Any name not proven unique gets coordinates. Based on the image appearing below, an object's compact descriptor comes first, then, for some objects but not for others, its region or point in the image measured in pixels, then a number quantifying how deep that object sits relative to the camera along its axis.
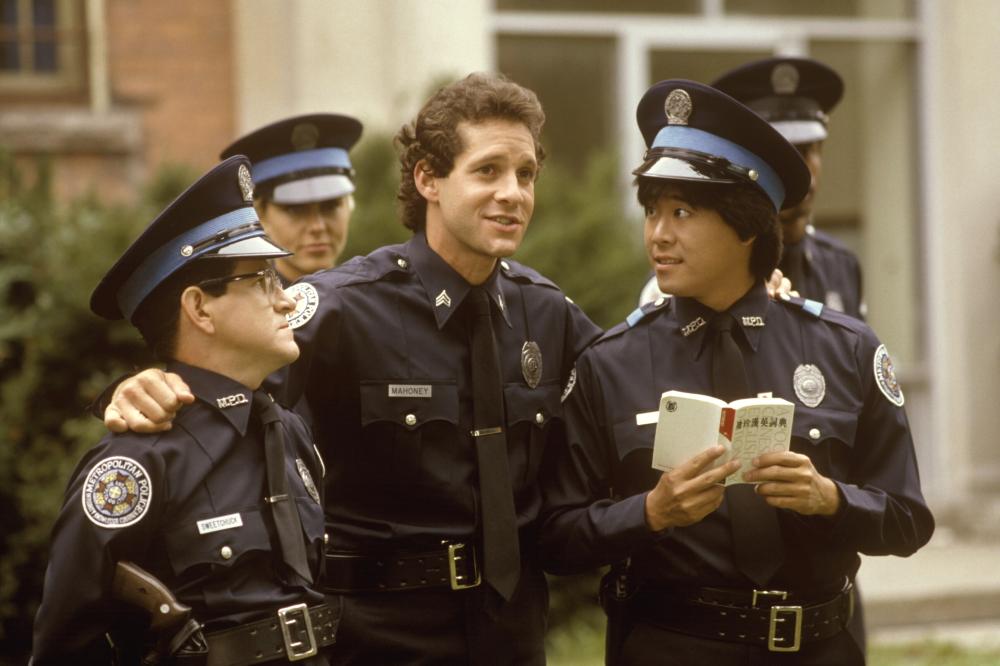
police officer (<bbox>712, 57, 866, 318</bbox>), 10.00
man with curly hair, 7.30
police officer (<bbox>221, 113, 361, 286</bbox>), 9.98
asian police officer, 7.02
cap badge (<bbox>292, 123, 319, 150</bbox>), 10.40
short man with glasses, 5.97
